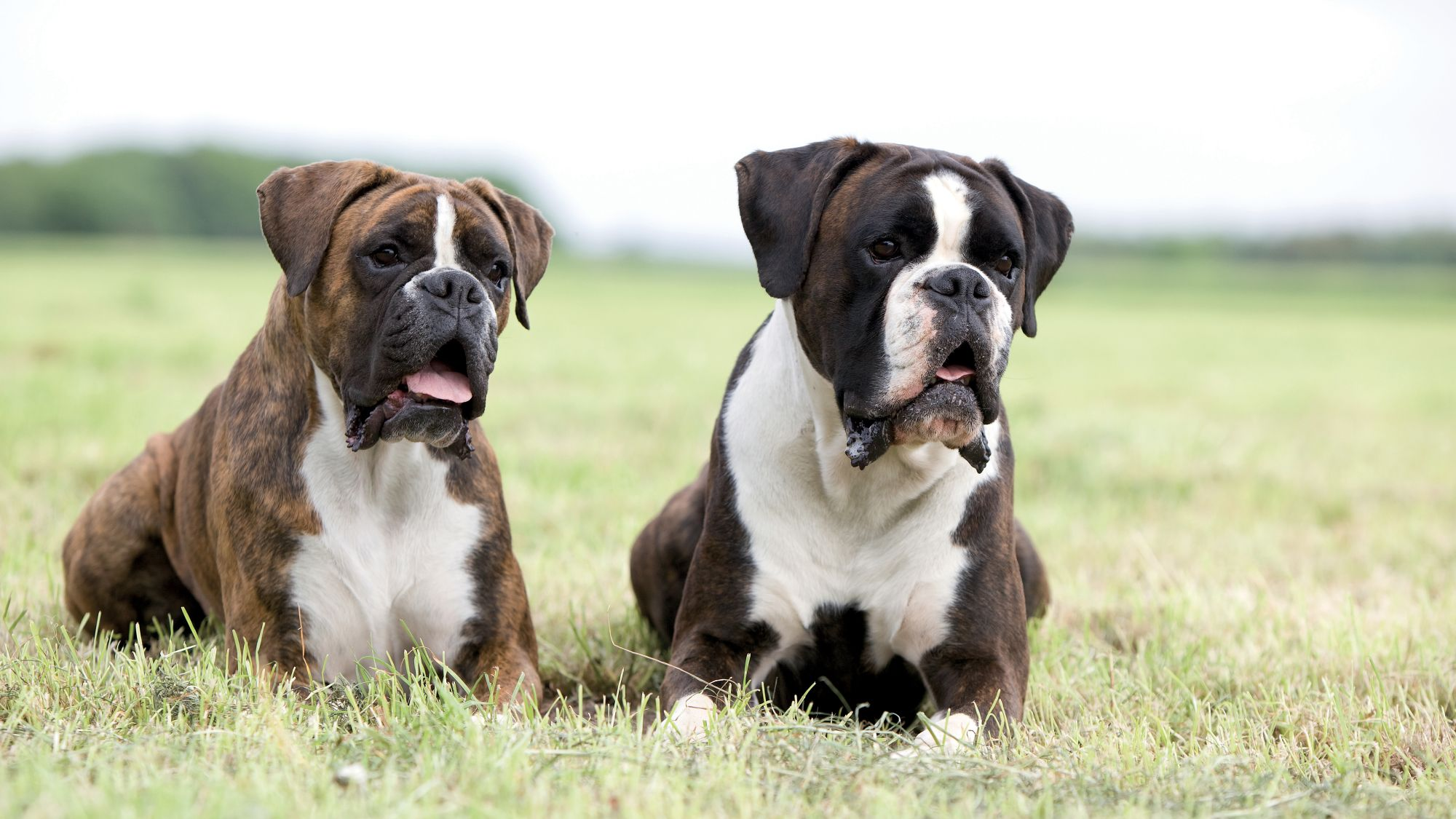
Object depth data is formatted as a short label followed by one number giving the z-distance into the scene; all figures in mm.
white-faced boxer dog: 7199
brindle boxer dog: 7242
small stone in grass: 5332
